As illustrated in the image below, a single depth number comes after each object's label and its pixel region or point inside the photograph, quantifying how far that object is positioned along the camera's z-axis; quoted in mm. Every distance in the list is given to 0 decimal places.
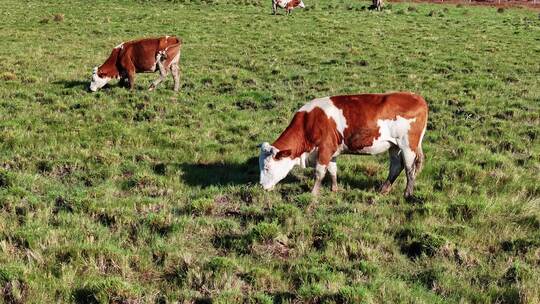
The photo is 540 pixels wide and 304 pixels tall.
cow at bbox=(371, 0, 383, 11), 40344
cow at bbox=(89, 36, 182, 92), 15984
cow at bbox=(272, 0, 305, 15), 37688
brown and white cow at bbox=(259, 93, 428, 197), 8641
